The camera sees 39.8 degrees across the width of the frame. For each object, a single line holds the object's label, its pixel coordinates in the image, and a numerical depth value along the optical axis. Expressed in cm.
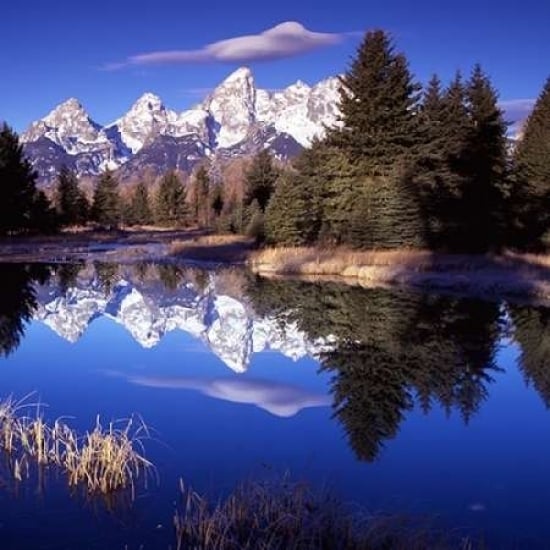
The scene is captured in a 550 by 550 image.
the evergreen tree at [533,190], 4131
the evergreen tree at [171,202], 11631
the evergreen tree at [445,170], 3897
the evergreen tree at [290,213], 4438
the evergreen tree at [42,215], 7114
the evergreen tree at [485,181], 4009
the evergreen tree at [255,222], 5281
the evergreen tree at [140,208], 11638
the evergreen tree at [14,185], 6356
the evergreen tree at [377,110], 4159
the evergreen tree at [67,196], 8438
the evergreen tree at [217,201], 11519
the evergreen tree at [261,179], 6588
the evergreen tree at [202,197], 12156
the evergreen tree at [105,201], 9562
